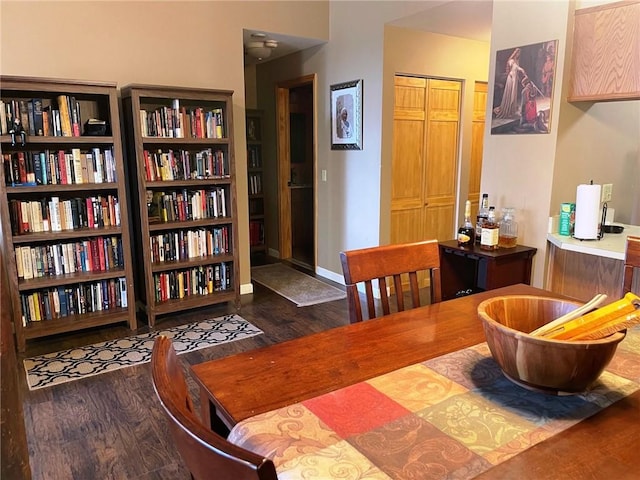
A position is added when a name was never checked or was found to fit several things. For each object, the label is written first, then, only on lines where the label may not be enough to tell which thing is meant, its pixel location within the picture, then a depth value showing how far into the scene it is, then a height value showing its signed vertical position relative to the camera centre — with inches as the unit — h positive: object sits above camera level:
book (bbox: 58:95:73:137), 120.5 +10.8
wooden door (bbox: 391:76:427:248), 160.9 -0.5
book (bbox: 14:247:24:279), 121.3 -26.2
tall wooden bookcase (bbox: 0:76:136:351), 117.2 -12.8
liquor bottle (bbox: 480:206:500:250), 109.3 -18.0
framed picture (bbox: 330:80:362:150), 163.3 +15.0
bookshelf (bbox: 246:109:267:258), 218.4 -11.5
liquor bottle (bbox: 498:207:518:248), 111.3 -17.2
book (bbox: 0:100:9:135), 113.4 +9.4
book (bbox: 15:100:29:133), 116.1 +11.1
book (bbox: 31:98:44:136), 118.0 +10.1
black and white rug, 110.1 -49.4
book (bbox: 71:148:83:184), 124.1 -1.7
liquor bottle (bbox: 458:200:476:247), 116.0 -18.8
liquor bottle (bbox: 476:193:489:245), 114.5 -13.8
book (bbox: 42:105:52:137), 119.6 +9.4
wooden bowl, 36.0 -15.8
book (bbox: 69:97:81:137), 122.0 +10.9
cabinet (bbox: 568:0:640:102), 90.5 +20.5
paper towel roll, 94.7 -10.8
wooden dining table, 32.0 -20.2
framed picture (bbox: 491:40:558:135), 102.7 +15.4
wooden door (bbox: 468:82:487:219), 178.1 +6.2
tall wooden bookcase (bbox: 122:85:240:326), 134.6 -11.2
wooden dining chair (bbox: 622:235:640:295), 66.6 -14.5
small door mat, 166.6 -48.6
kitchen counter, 91.6 -22.9
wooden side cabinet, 105.4 -25.9
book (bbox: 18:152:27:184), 118.3 -2.3
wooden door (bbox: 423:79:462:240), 169.0 +0.2
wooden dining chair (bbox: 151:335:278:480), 21.4 -13.9
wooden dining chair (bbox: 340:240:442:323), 63.9 -15.4
